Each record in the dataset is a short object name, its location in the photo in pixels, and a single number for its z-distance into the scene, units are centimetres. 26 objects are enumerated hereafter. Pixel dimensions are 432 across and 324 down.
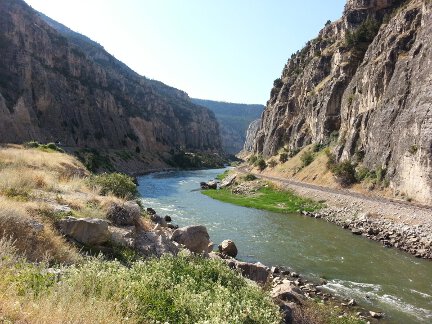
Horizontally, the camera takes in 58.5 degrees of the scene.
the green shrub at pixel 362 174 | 5338
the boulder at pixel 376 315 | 1758
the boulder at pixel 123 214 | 1521
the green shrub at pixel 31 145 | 5144
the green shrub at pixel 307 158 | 7394
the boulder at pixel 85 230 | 1196
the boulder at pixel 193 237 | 1884
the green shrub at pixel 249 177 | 7550
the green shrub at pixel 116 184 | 2286
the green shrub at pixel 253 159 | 11155
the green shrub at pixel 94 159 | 7294
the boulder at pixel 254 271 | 1862
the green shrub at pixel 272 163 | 9144
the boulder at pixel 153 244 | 1389
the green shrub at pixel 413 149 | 4390
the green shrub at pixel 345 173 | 5599
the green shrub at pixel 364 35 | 7606
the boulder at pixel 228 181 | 7788
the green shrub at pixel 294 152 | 8614
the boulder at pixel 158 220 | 2724
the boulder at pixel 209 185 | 7725
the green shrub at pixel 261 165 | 9619
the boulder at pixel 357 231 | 3645
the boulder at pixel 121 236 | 1303
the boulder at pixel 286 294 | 1509
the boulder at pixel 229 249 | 2652
